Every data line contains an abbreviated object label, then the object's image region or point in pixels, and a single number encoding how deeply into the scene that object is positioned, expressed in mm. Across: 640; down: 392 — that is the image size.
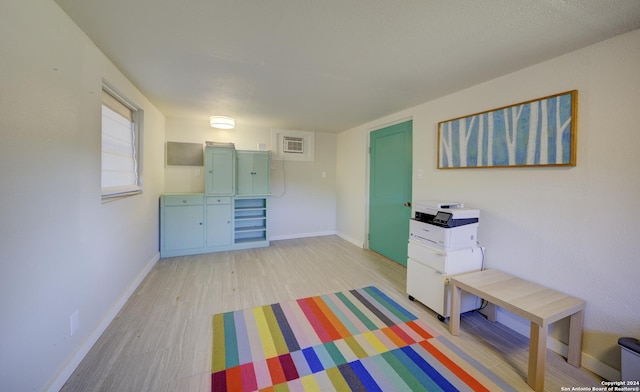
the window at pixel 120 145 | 2048
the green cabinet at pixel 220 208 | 3578
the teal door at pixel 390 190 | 3258
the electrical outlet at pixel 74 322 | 1484
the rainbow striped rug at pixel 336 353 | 1434
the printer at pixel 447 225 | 2053
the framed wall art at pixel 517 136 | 1708
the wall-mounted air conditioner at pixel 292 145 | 4570
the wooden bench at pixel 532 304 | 1408
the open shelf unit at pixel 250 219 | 4219
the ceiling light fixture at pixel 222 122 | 3557
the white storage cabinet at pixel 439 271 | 2049
